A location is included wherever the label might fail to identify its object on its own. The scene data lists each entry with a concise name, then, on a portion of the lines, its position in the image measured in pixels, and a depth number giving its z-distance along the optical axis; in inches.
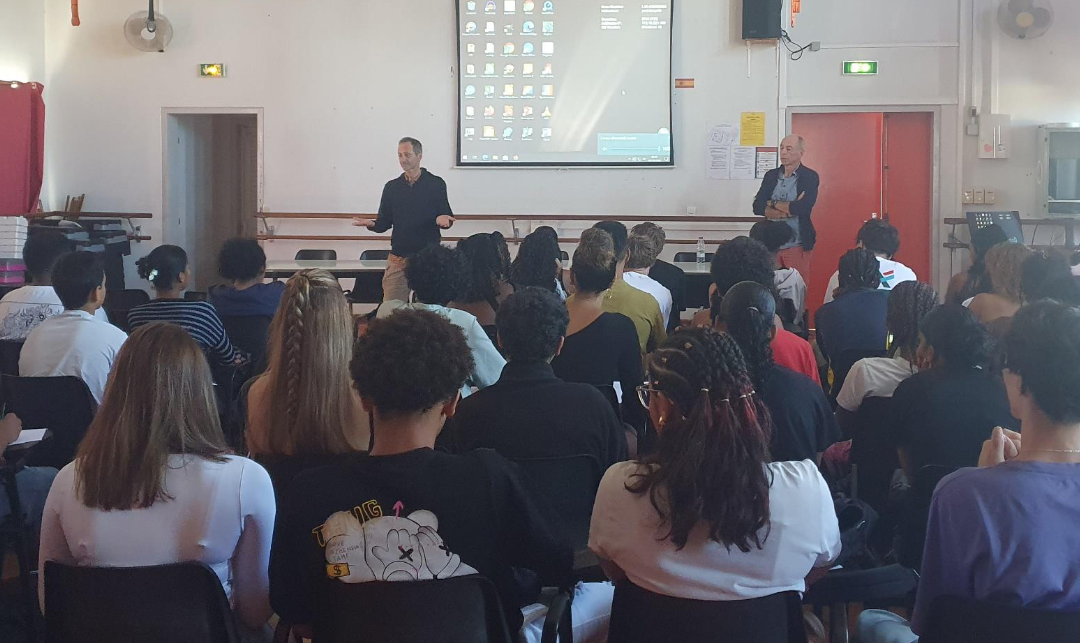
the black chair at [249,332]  171.3
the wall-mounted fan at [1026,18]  316.8
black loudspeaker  323.9
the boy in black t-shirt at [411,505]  66.6
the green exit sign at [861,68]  326.6
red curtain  323.0
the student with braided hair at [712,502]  65.4
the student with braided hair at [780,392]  98.8
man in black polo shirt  272.7
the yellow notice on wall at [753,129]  332.2
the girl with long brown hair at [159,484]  72.8
